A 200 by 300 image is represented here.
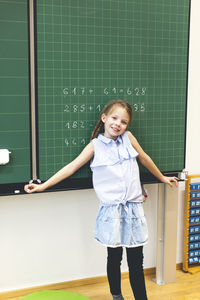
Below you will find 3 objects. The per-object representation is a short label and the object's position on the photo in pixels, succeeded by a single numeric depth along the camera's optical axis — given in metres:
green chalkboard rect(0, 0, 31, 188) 2.03
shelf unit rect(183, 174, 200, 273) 2.78
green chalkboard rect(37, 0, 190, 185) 2.15
